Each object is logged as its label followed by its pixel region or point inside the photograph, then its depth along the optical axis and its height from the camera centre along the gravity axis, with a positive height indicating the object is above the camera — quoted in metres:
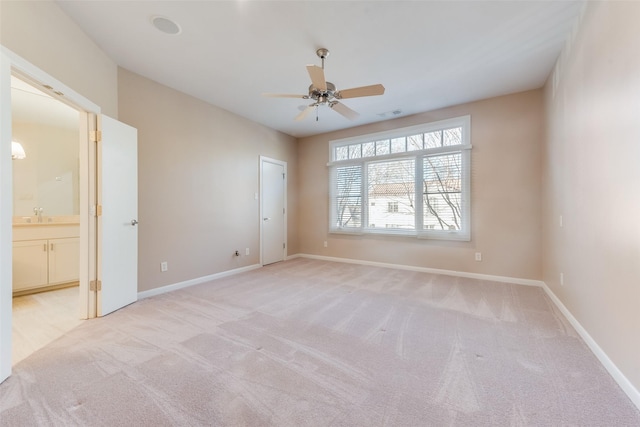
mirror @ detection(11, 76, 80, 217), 3.93 +0.86
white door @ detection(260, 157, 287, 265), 5.21 +0.09
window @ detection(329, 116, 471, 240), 4.28 +0.59
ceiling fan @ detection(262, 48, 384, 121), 2.46 +1.27
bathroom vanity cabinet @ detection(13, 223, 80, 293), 3.42 -0.57
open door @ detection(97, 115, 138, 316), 2.70 -0.02
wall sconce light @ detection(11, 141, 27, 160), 3.87 +0.95
